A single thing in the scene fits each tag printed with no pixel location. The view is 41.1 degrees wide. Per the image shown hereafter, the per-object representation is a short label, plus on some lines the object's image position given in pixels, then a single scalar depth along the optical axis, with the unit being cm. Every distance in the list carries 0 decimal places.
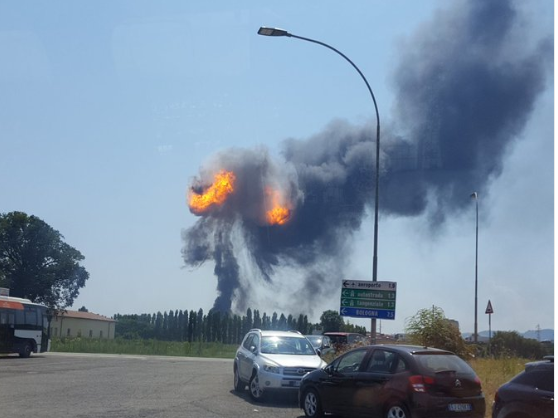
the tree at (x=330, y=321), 8862
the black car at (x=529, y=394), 913
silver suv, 1641
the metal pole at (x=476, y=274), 3841
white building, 9212
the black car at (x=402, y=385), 1141
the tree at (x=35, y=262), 6906
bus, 3534
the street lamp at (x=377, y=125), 1902
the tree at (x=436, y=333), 2275
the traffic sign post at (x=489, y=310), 3316
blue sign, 1992
